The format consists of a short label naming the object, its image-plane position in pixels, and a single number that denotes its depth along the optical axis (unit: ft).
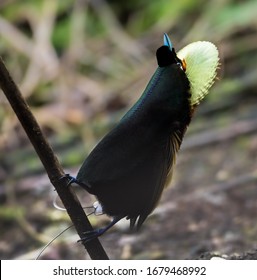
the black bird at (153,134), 22.10
